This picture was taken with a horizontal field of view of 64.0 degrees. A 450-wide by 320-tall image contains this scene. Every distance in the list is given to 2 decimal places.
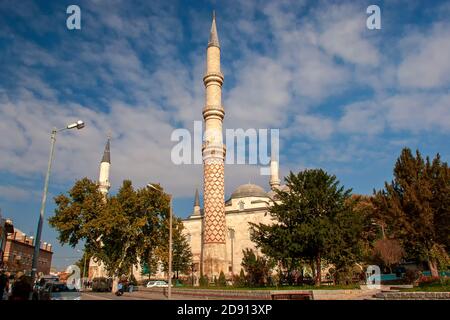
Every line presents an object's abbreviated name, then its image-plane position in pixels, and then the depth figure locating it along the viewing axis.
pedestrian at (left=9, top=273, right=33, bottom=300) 8.37
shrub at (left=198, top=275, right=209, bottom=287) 31.66
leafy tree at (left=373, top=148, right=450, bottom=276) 23.66
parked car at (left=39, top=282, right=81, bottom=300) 20.10
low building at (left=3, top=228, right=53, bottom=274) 51.24
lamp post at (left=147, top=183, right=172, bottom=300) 16.38
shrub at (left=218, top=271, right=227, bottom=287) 30.73
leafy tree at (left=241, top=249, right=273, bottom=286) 30.07
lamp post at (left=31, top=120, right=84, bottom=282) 13.27
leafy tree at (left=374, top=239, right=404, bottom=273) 31.80
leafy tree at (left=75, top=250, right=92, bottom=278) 74.16
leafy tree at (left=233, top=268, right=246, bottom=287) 30.91
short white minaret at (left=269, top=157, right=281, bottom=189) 54.09
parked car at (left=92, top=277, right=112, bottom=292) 32.62
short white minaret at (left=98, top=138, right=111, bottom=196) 46.90
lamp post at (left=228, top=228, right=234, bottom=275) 50.90
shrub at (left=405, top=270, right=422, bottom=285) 25.07
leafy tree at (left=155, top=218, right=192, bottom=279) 45.03
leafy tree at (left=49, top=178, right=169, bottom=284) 29.70
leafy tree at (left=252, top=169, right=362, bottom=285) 22.12
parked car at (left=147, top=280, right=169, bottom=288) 35.01
